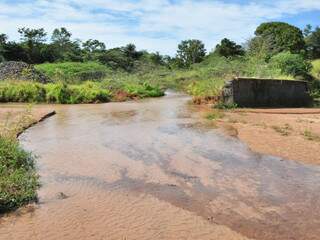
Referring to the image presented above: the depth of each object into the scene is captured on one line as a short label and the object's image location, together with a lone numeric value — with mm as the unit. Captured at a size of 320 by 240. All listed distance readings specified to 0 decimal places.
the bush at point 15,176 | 3559
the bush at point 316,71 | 15179
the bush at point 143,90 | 14581
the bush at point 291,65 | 14159
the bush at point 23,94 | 12162
